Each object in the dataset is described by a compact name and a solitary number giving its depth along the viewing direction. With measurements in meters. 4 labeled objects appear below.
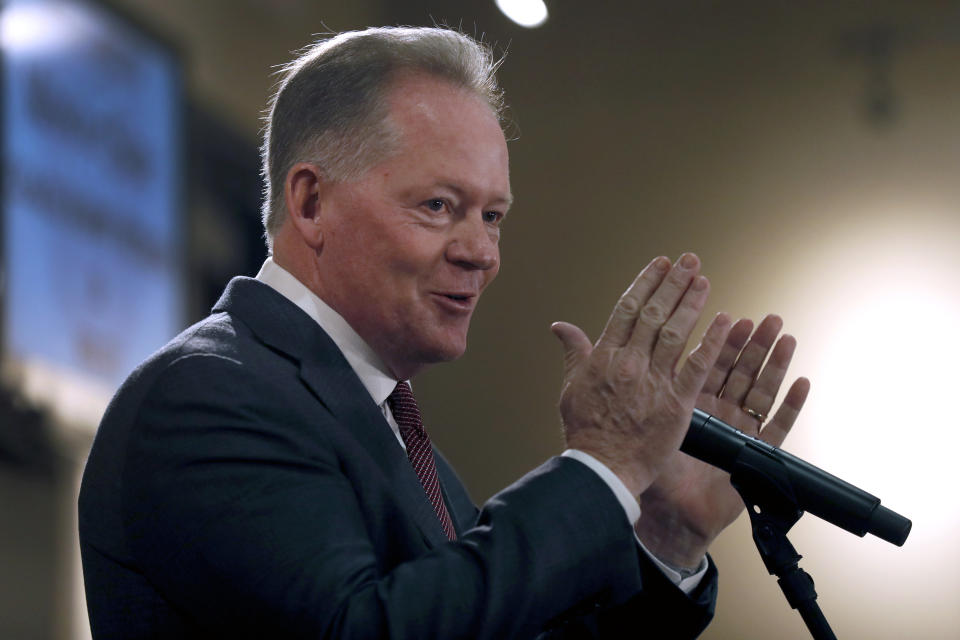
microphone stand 3.21
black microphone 3.22
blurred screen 4.58
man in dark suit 3.10
